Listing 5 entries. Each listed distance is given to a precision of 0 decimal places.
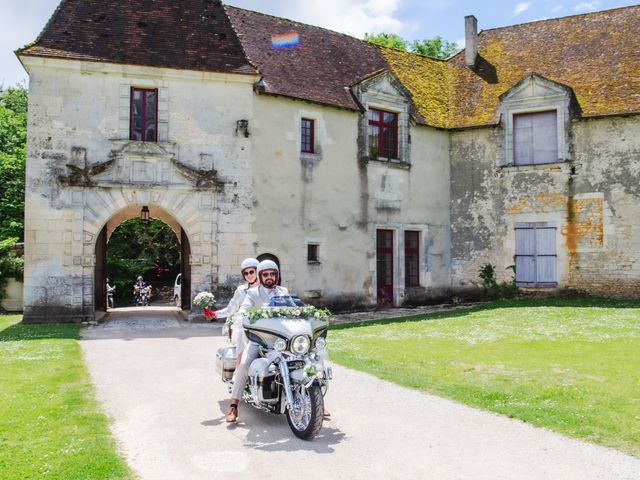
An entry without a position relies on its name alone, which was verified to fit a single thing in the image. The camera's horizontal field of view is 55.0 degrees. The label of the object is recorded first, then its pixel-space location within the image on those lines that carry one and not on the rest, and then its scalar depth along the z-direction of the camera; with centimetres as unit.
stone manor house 1455
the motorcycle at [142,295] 2456
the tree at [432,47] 3638
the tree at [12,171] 2790
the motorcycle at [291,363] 530
